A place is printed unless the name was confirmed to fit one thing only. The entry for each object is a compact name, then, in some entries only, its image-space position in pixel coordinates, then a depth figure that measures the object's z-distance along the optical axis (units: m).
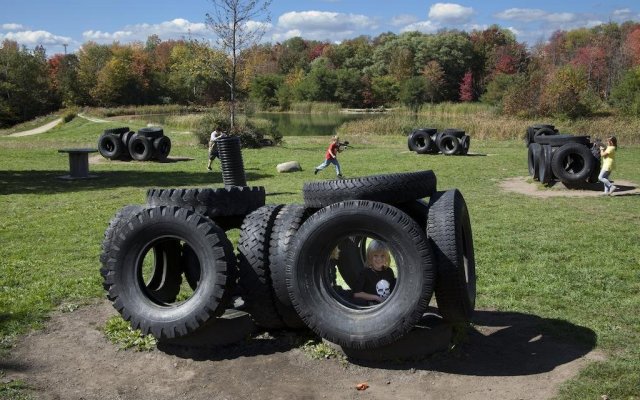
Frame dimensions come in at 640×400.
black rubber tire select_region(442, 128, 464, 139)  25.00
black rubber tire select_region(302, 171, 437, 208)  5.59
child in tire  5.84
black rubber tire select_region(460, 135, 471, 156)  25.00
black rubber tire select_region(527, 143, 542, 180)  16.86
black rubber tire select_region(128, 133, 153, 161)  22.98
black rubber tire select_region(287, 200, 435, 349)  5.10
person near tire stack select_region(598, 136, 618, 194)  14.93
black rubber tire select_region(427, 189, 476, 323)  5.21
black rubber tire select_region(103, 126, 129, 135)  23.69
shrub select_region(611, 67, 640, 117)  45.63
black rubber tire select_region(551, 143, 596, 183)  15.50
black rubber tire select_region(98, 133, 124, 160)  23.50
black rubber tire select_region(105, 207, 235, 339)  5.41
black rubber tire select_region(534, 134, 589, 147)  16.09
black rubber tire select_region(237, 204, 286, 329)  5.66
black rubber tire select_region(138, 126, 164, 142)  23.14
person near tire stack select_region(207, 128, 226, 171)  20.53
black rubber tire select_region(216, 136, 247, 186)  11.48
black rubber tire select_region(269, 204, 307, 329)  5.57
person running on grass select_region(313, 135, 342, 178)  18.78
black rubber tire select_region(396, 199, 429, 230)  5.93
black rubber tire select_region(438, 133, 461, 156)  25.05
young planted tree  31.58
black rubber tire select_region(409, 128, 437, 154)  25.58
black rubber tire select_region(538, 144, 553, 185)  16.02
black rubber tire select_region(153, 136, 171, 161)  22.97
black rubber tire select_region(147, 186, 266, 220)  6.10
